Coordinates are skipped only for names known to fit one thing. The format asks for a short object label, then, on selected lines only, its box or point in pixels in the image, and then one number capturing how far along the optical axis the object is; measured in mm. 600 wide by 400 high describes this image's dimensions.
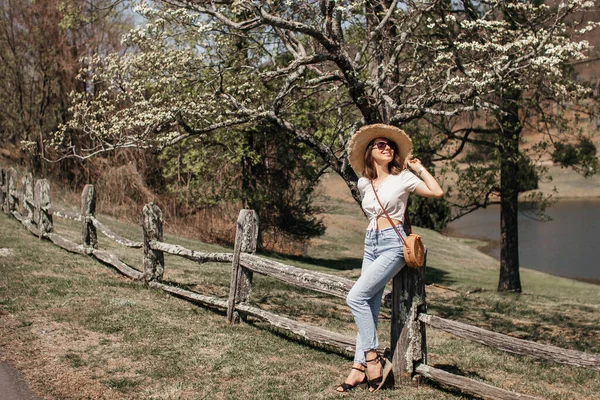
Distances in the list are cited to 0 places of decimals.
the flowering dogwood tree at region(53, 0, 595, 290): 10555
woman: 6195
